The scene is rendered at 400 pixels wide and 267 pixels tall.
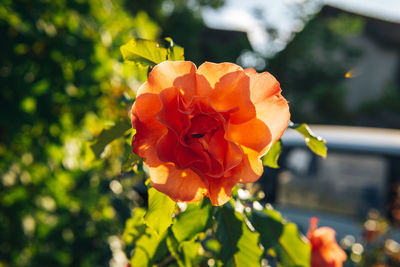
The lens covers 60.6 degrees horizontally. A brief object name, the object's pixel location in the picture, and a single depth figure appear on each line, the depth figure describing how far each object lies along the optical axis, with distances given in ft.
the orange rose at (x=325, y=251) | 2.95
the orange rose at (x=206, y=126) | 1.70
